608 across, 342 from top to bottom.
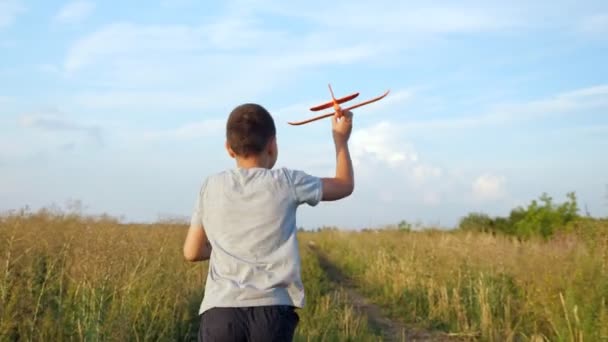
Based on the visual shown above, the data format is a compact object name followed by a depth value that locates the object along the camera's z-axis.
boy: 3.19
